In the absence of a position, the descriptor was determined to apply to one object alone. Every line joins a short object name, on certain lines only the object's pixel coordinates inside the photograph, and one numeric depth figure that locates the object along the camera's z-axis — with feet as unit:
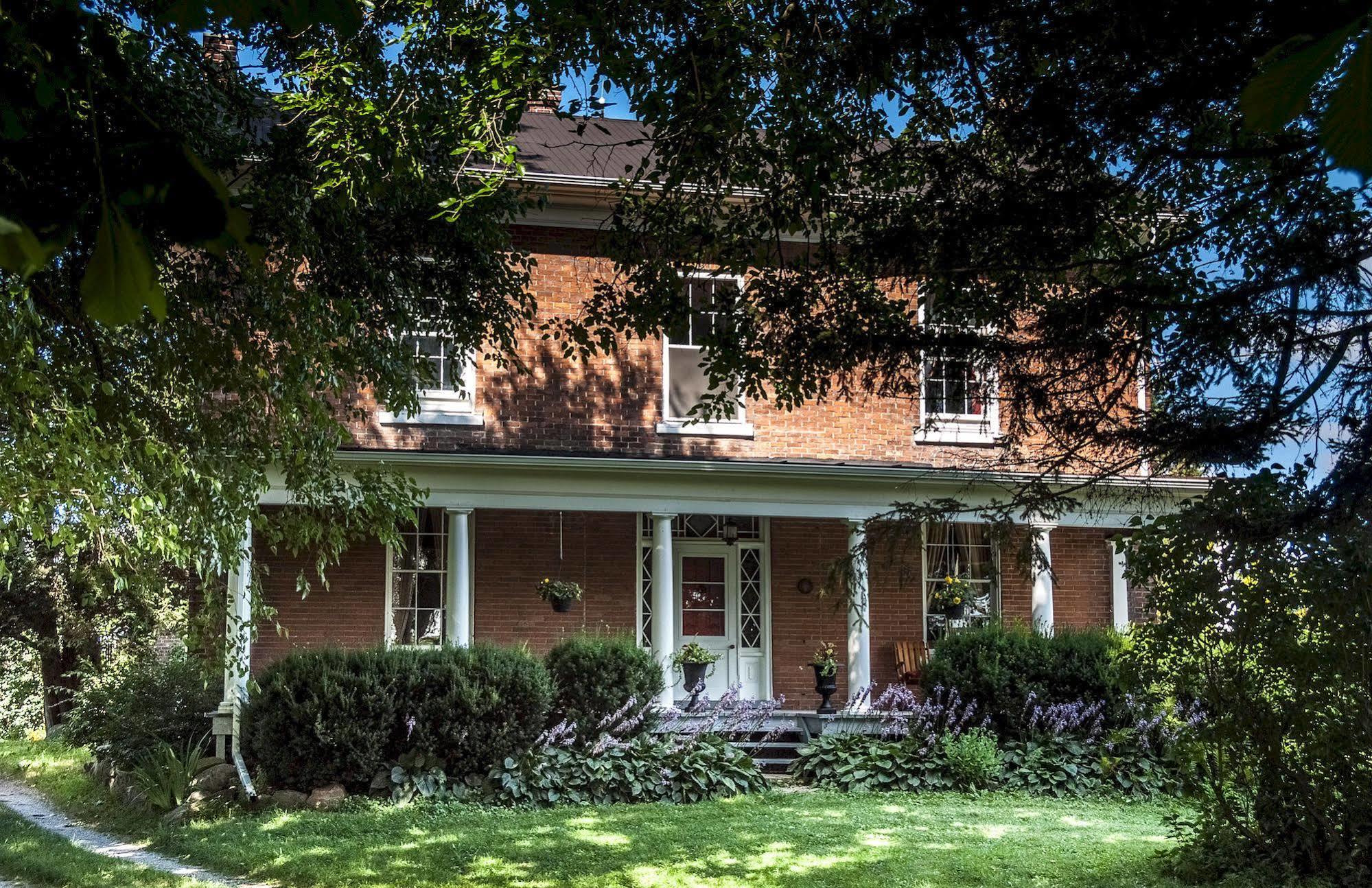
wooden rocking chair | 57.06
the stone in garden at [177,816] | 39.60
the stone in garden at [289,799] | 40.47
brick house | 51.93
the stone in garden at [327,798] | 40.24
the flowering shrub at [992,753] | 45.14
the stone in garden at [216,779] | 42.83
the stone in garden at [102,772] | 47.50
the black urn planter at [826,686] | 52.70
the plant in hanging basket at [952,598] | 57.31
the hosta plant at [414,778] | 41.04
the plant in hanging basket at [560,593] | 53.67
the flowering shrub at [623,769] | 41.63
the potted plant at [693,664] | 51.90
